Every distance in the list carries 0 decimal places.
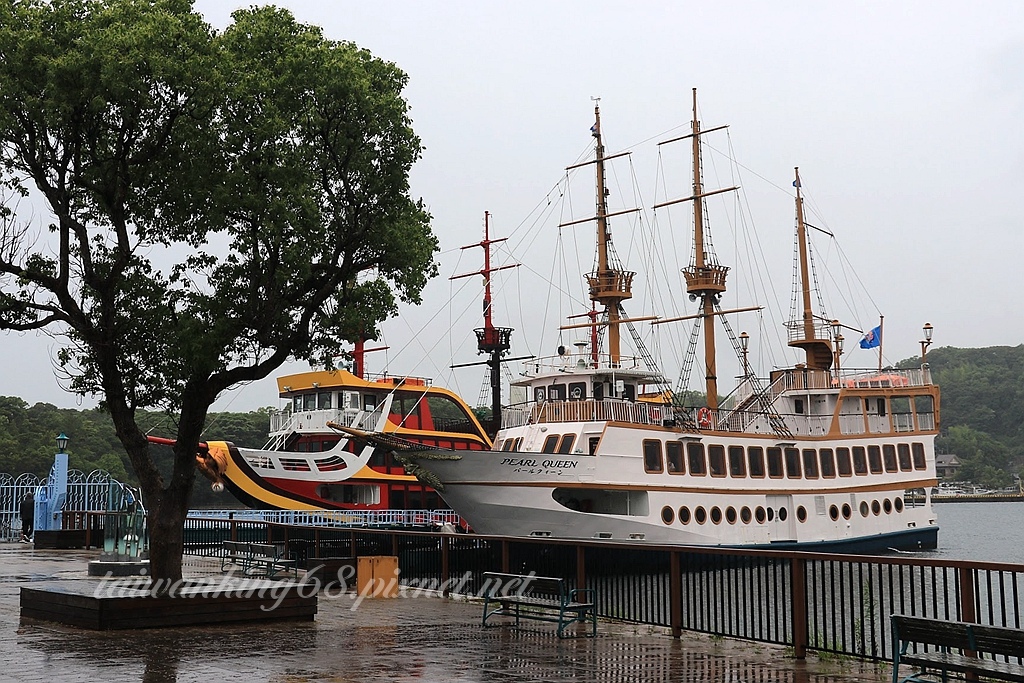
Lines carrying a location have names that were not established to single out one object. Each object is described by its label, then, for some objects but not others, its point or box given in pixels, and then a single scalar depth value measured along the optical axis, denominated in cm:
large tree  1223
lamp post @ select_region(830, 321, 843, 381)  4981
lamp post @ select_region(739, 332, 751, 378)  5559
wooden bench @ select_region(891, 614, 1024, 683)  752
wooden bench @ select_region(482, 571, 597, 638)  1280
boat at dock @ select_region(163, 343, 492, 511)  3903
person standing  3172
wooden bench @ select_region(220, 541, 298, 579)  1737
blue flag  4144
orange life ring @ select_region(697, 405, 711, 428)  3531
